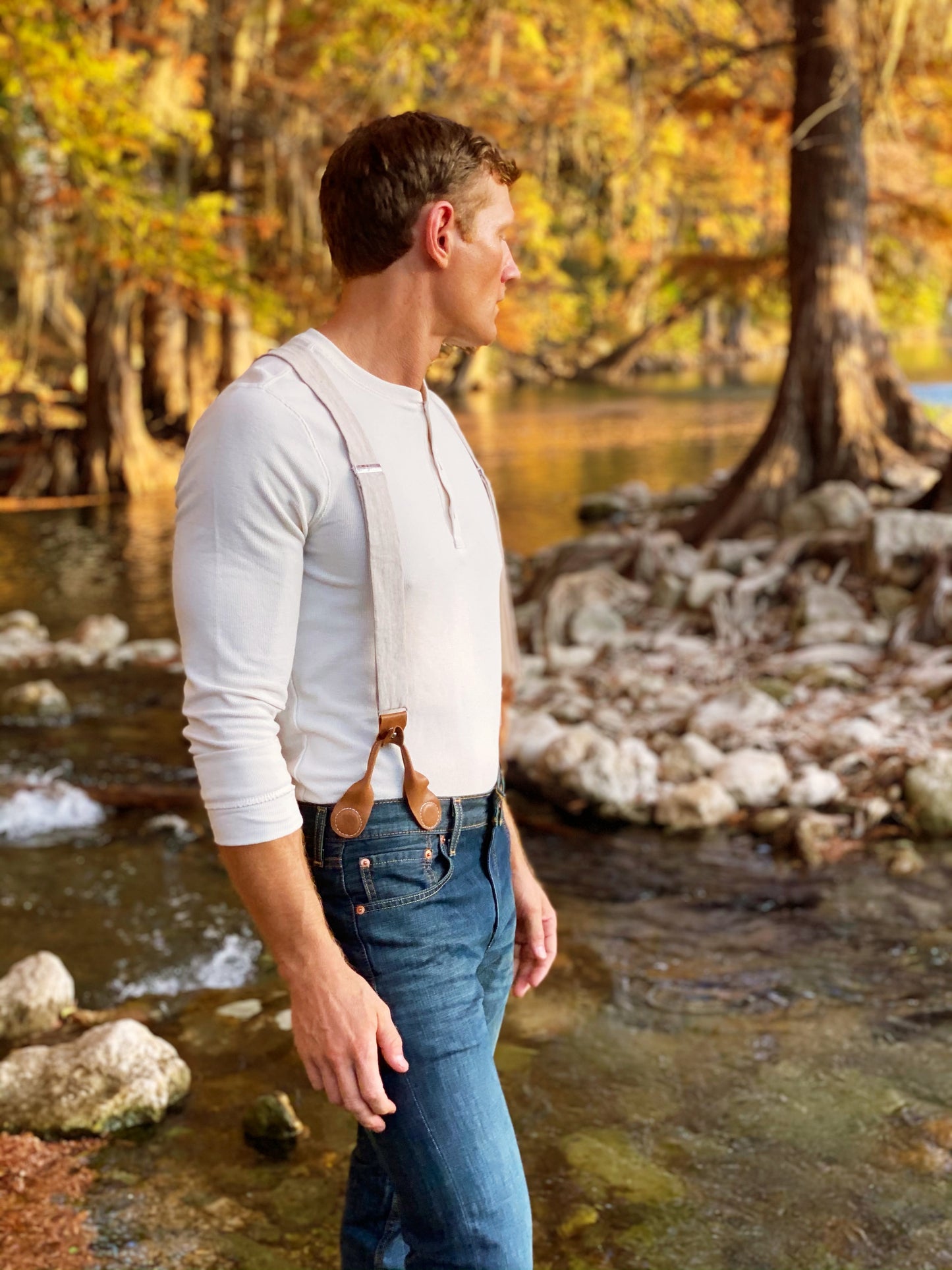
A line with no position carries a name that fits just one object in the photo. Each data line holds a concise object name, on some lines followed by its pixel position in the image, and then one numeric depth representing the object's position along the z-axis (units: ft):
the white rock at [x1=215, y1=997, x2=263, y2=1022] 12.31
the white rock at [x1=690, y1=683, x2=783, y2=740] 19.57
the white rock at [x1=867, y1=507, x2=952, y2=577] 23.54
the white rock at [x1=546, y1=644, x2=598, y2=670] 24.00
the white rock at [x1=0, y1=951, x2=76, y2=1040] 11.85
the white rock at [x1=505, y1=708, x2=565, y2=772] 19.31
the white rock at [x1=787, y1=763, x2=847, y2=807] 17.43
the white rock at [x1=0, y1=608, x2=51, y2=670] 27.68
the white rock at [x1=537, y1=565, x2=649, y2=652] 25.73
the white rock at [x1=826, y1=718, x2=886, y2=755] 18.43
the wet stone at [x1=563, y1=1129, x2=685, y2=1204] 9.45
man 5.08
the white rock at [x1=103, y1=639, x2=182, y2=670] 27.48
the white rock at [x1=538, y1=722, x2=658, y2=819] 17.92
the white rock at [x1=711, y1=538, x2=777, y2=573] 27.12
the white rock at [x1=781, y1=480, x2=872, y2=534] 27.58
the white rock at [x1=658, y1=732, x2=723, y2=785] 18.38
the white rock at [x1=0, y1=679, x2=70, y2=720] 23.71
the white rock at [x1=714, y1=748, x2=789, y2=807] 17.79
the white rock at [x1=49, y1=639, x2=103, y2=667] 27.61
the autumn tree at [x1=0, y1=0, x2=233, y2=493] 36.76
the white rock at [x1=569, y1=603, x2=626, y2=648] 25.23
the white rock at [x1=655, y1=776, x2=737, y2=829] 17.48
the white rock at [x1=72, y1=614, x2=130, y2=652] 28.76
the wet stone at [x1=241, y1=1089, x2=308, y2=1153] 10.11
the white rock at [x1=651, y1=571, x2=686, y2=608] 26.04
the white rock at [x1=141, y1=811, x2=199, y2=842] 17.42
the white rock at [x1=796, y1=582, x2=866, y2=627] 23.29
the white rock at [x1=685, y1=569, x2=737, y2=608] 25.34
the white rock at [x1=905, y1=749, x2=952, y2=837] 16.55
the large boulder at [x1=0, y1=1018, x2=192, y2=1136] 10.18
